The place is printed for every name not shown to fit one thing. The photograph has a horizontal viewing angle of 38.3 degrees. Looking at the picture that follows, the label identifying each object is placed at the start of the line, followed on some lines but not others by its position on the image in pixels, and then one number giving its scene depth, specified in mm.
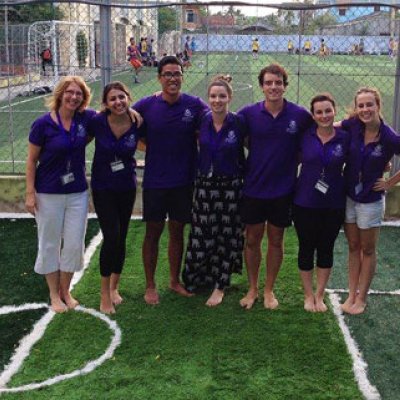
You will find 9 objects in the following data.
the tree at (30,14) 22422
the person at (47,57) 18375
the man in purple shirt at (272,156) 4352
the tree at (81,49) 16703
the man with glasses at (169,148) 4484
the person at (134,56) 18228
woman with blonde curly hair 4305
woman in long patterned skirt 4418
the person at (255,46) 14315
